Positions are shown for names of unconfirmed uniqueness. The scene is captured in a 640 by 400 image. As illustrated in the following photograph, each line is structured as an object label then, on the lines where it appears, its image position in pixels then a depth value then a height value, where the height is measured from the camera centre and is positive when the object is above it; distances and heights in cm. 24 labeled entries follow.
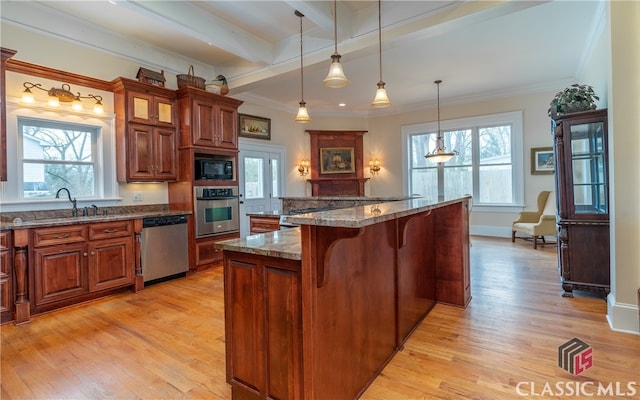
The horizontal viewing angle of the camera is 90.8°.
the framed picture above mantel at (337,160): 767 +94
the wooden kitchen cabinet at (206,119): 434 +118
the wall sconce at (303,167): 739 +74
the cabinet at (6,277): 276 -64
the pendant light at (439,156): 574 +73
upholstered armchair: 533 -48
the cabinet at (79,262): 297 -59
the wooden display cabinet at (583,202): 303 -9
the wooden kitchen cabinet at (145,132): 388 +91
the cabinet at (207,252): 443 -74
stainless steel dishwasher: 379 -58
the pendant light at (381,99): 297 +93
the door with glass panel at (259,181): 609 +39
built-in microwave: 444 +47
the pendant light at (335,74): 259 +103
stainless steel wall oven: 441 -13
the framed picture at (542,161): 596 +63
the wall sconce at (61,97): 323 +118
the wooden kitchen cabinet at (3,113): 284 +87
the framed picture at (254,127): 607 +147
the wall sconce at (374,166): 785 +78
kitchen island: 141 -55
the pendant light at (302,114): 362 +97
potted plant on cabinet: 315 +93
